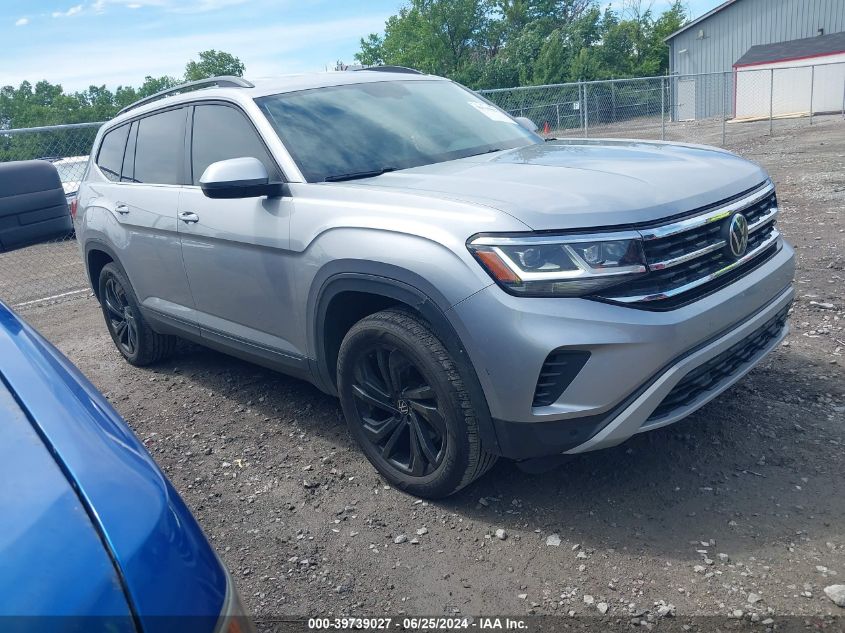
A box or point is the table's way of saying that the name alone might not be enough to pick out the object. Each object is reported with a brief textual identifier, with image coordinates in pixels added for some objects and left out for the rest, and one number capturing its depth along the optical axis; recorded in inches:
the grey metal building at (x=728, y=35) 1293.1
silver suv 105.0
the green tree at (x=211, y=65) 3090.6
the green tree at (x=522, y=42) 1692.9
